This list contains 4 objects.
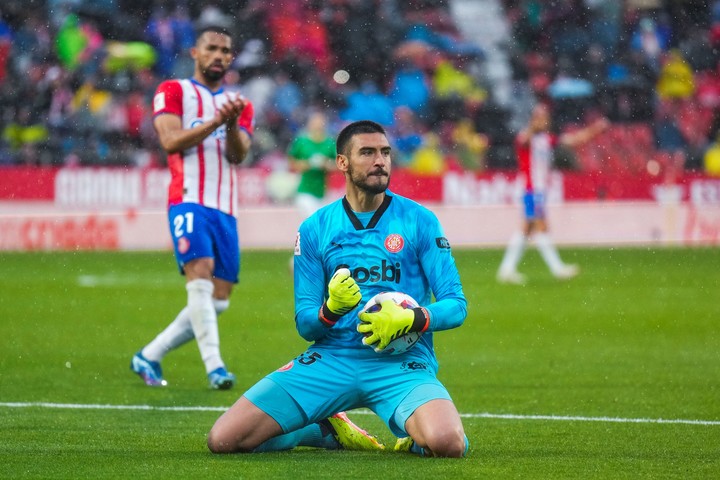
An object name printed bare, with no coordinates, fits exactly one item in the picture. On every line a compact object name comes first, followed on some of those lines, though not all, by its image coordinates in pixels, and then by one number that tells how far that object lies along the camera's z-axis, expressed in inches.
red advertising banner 1620.3
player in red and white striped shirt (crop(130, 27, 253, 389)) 645.9
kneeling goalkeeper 450.6
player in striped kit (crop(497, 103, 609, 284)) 1289.4
